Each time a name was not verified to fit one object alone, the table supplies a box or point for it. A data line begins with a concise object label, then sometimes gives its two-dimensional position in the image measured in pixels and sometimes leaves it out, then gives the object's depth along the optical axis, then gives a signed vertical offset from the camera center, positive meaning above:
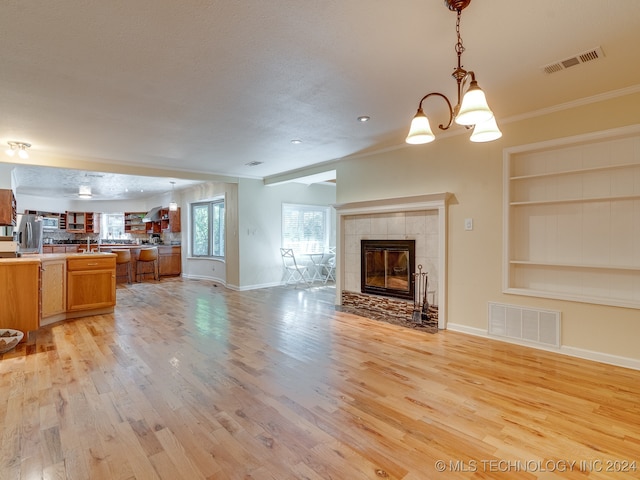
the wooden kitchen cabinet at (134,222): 10.76 +0.53
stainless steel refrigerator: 4.86 +0.06
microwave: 9.92 +0.48
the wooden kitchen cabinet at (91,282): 4.46 -0.64
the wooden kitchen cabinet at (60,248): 8.96 -0.30
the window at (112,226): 11.10 +0.42
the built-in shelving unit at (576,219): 2.85 +0.18
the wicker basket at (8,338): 3.20 -1.04
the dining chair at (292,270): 7.21 -0.75
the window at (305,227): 7.54 +0.26
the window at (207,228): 7.96 +0.24
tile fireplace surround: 3.93 +0.09
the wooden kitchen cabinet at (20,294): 3.49 -0.62
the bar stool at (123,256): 7.06 -0.41
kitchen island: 3.52 -0.64
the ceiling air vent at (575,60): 2.20 +1.27
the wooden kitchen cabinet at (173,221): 8.88 +0.47
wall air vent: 3.16 -0.89
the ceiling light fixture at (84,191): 7.90 +1.20
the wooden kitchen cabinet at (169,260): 8.76 -0.62
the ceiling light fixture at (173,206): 8.51 +0.84
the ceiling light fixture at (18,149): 4.12 +1.17
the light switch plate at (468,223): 3.72 +0.16
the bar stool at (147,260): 7.91 -0.55
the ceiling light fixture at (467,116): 1.58 +0.64
